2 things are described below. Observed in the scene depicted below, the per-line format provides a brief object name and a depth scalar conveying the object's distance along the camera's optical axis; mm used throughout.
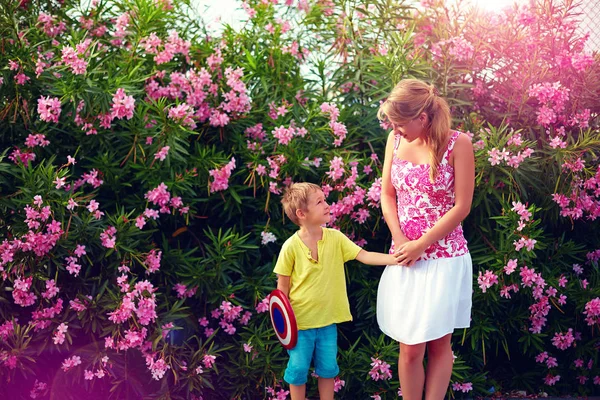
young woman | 3232
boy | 3373
